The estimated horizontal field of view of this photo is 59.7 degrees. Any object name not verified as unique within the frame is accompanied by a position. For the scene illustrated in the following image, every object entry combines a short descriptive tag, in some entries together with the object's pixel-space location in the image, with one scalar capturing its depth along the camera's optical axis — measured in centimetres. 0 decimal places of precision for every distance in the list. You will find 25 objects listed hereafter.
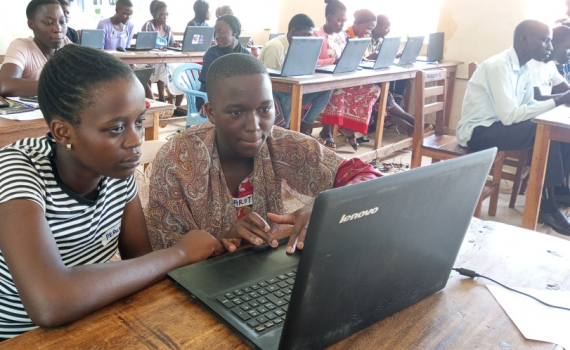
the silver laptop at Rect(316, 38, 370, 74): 362
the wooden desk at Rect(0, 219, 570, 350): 63
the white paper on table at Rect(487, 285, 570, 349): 71
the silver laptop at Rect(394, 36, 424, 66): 448
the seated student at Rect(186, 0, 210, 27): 581
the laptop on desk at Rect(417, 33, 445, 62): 492
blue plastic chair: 344
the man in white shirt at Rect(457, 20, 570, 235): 268
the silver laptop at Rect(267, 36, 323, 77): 324
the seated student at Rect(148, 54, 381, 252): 113
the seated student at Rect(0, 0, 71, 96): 241
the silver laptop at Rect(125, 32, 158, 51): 463
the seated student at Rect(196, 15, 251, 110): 363
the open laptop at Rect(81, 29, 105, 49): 421
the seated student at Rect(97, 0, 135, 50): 536
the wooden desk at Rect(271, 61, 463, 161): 321
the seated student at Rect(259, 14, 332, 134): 361
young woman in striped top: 69
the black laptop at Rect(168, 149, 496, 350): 52
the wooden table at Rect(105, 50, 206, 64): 429
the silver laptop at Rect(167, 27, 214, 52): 480
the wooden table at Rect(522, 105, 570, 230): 222
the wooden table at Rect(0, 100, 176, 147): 171
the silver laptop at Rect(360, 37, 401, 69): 410
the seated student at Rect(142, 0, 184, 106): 548
